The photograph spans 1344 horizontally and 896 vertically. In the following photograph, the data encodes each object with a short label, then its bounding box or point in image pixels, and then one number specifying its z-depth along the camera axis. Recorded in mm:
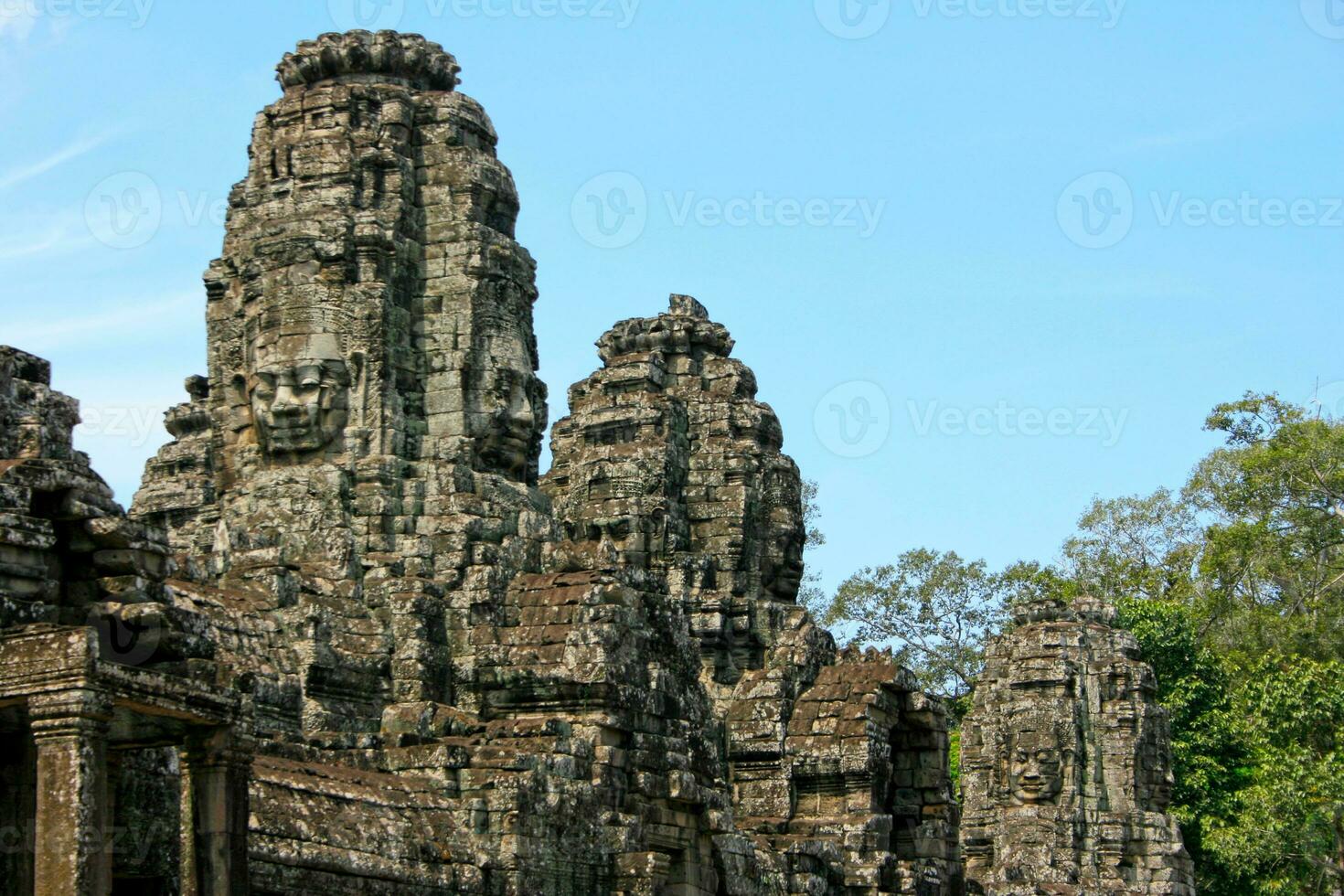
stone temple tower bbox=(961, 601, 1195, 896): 44750
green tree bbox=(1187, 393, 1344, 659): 63844
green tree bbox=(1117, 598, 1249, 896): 52656
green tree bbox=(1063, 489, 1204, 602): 65938
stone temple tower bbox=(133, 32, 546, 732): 28359
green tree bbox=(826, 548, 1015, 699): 67375
